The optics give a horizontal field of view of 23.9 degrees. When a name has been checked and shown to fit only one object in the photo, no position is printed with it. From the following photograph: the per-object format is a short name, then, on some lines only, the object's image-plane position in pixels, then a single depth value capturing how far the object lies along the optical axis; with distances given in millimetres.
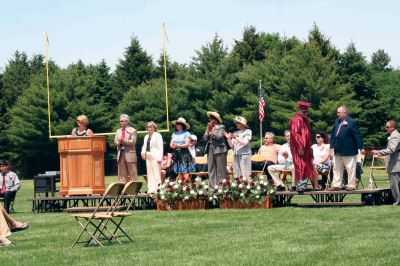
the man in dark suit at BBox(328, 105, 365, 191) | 20469
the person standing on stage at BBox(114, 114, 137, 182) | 22734
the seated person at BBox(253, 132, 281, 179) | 24469
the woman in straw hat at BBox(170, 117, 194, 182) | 23688
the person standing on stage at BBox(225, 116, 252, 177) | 21859
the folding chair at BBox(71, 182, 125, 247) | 14508
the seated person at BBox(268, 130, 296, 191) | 22797
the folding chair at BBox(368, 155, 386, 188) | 24531
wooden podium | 22873
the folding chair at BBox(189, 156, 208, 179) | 26578
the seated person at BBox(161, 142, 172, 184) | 25106
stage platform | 20547
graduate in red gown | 21000
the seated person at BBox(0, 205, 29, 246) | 15609
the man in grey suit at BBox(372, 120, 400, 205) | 20391
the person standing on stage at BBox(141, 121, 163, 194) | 23016
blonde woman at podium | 22781
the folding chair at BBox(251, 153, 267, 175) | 24488
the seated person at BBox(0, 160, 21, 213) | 24516
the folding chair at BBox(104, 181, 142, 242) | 14882
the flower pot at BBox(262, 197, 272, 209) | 20812
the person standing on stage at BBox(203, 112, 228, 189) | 21812
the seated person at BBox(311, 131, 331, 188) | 23328
